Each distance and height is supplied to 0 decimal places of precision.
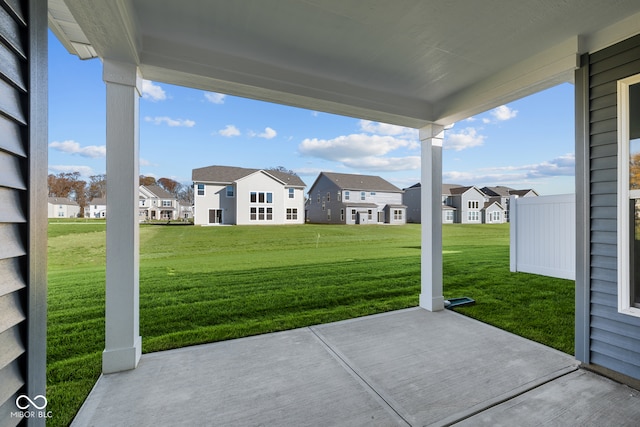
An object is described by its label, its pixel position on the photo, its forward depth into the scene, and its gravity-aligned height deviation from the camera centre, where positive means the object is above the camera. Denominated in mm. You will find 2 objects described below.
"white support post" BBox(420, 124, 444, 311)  3783 -48
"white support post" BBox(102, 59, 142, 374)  2314 -40
